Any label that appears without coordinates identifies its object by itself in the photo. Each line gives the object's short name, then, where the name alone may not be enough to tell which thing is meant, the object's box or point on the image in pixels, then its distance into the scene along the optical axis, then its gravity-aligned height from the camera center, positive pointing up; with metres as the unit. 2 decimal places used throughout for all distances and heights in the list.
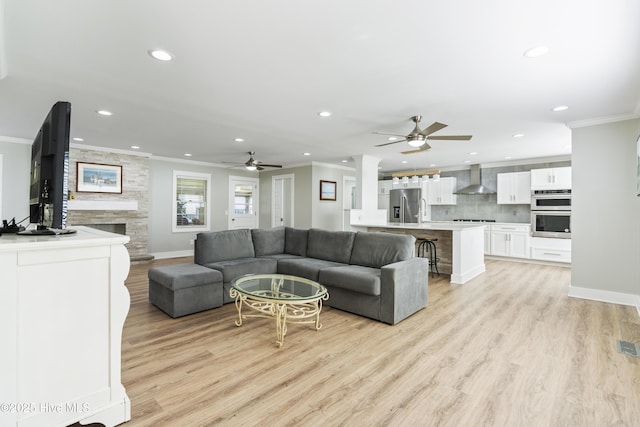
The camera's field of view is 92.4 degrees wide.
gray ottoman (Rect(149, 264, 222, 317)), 3.36 -0.85
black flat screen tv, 1.69 +0.25
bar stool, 5.77 -0.68
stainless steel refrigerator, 8.51 +0.38
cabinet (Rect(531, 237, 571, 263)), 6.31 -0.63
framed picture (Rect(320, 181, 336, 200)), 8.33 +0.74
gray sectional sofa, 3.29 -0.62
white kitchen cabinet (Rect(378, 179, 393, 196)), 9.45 +0.97
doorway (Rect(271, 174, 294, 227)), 8.59 +0.46
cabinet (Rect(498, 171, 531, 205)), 7.09 +0.73
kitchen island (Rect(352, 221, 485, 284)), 5.05 -0.45
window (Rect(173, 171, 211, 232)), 7.57 +0.36
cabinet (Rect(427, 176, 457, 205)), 8.47 +0.75
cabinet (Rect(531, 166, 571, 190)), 6.43 +0.88
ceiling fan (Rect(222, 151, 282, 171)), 6.29 +1.05
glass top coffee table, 2.72 -0.75
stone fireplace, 5.89 +0.21
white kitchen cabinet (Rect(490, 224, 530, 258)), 6.86 -0.48
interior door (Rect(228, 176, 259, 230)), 8.66 +0.39
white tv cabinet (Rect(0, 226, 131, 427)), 1.40 -0.57
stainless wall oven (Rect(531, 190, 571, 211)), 6.42 +0.42
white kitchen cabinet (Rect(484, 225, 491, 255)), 7.35 -0.51
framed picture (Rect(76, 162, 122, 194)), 5.93 +0.71
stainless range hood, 7.74 +0.83
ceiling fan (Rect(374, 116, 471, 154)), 3.82 +1.04
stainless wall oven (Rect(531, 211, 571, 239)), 6.39 -0.10
